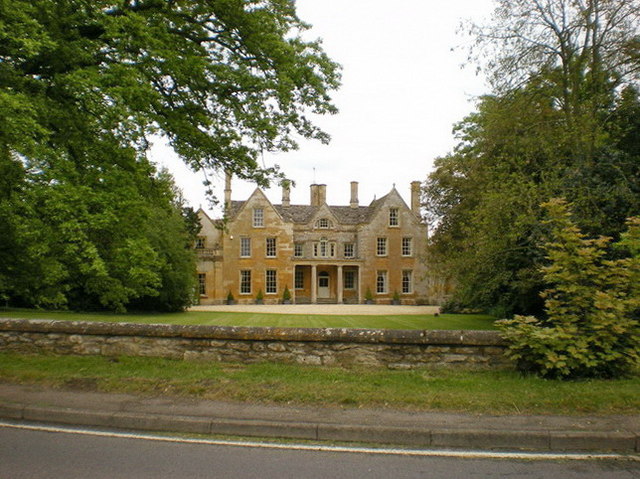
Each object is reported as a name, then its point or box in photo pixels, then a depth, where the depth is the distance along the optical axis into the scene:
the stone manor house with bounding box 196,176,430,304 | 46.62
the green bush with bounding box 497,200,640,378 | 7.45
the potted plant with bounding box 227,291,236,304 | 45.69
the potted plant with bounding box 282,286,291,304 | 46.41
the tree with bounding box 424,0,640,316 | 13.23
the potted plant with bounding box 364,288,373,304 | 47.47
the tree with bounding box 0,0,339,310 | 8.21
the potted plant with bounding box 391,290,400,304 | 47.97
